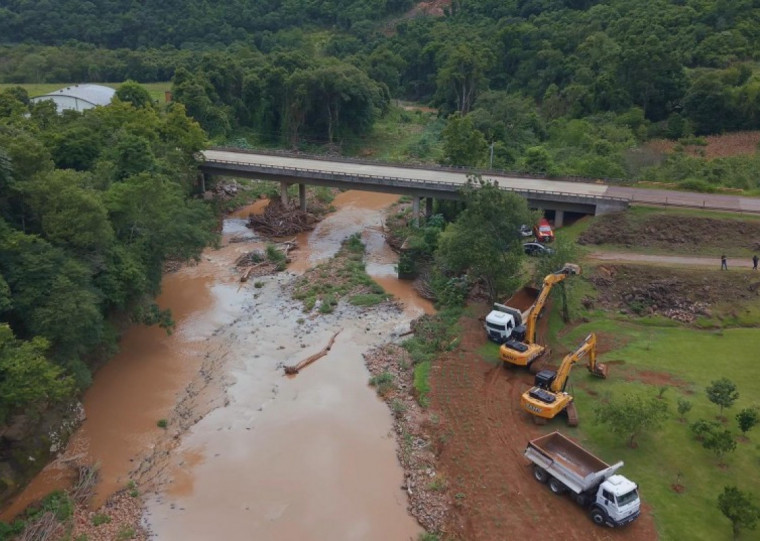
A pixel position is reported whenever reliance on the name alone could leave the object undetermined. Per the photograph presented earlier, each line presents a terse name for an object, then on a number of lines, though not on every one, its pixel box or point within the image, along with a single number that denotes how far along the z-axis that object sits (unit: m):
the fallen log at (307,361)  35.94
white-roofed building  76.06
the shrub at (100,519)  24.97
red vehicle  48.60
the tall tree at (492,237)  38.91
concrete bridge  49.94
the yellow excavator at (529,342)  33.50
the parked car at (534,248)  46.50
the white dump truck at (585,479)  22.94
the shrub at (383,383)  33.94
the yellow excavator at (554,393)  29.08
